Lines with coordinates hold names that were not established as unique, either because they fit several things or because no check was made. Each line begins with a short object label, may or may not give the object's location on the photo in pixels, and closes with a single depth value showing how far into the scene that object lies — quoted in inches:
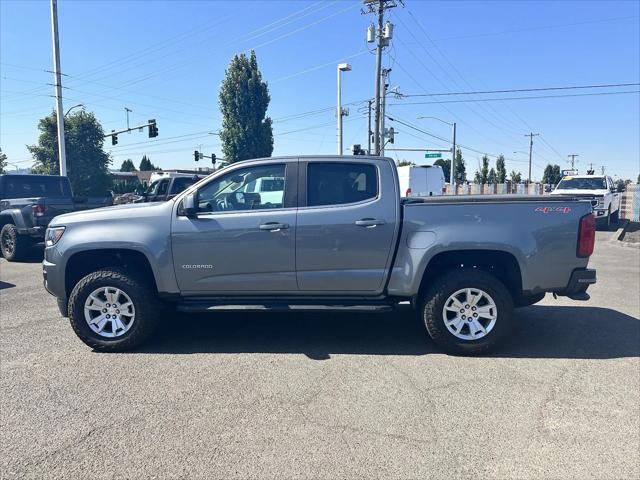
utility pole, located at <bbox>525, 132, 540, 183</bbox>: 3164.4
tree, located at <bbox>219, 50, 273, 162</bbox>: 1273.4
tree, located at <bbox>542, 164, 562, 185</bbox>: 3201.3
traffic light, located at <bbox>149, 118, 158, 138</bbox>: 1246.3
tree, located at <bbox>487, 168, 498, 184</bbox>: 2975.9
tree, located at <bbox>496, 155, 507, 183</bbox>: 2918.3
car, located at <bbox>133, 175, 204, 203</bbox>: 539.2
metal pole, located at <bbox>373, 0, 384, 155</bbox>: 968.3
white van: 979.9
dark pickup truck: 413.7
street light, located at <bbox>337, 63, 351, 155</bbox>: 1219.2
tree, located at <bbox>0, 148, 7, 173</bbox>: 1863.2
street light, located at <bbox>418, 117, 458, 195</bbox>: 1788.4
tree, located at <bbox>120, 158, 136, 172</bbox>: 4003.4
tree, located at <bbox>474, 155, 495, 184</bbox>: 2906.0
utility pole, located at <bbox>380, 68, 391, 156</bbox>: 1031.3
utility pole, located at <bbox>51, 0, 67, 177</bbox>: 760.3
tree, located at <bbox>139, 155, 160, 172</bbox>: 4042.8
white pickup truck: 687.1
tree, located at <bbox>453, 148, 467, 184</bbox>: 2891.2
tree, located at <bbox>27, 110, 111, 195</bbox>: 1403.8
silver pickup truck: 181.9
